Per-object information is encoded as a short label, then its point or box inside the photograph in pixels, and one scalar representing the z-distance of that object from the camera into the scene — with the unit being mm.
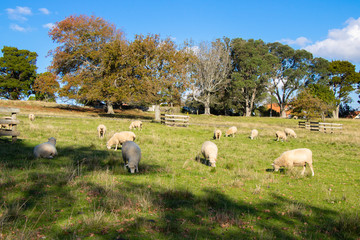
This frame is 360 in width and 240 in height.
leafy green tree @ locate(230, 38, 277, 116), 63562
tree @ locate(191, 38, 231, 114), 58656
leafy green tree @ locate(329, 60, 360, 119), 70438
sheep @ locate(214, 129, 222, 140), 23062
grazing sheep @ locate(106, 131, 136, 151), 14906
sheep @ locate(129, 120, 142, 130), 25028
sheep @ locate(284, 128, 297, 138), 26266
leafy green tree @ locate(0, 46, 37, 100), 58562
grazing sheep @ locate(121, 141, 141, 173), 9609
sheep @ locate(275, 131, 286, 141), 23484
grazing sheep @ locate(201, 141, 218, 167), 12081
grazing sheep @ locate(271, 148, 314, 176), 11148
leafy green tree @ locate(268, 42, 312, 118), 68438
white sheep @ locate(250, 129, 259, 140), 24677
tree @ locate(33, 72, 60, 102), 46062
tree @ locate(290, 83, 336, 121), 46094
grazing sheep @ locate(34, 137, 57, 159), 10641
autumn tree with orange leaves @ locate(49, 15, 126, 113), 40438
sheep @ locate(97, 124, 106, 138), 18652
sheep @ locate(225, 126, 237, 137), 25969
